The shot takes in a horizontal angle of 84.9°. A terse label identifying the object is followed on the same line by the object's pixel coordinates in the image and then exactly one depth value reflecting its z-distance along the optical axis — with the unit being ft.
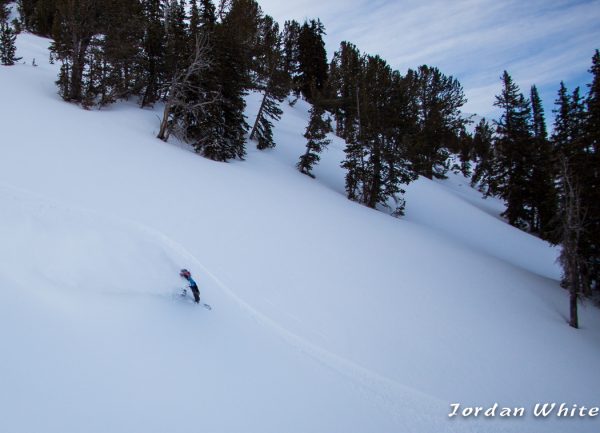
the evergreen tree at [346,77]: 150.20
